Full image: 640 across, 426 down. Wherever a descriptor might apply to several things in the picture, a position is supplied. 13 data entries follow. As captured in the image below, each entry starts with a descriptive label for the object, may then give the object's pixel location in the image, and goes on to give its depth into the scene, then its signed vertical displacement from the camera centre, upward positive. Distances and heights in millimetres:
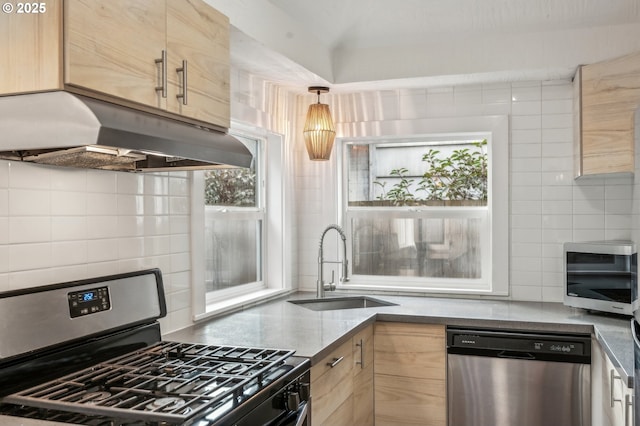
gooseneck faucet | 3512 -337
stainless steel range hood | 1432 +212
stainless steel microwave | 2750 -303
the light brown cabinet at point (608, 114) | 2838 +485
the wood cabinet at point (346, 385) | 2279 -734
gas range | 1511 -488
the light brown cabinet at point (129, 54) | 1461 +448
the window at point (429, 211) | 3491 +13
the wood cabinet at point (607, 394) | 2004 -691
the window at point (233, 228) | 3066 -78
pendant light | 3531 +490
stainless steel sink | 3500 -536
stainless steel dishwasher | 2752 -789
